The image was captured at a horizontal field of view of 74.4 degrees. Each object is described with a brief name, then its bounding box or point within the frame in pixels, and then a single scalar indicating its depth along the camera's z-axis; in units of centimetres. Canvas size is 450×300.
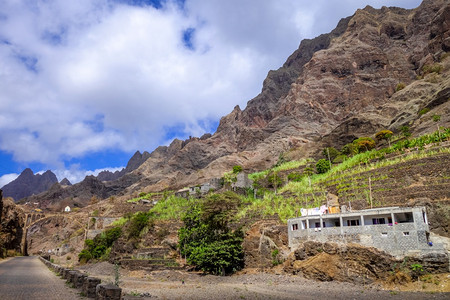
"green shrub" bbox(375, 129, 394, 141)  5825
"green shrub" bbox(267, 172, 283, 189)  5394
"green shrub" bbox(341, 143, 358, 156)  5868
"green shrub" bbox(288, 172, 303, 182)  5348
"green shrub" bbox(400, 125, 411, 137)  5207
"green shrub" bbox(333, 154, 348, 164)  5697
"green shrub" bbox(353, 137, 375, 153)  5809
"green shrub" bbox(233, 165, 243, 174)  6841
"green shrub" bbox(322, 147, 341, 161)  6222
